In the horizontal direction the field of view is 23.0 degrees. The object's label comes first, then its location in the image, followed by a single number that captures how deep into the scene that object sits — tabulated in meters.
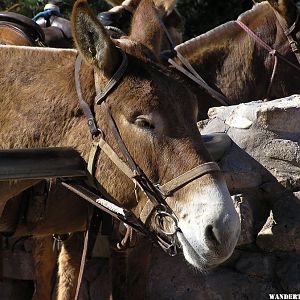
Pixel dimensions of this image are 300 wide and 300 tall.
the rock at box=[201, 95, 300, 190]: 4.45
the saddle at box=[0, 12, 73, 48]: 4.94
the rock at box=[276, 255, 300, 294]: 4.23
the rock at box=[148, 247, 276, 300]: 4.34
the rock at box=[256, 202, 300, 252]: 4.29
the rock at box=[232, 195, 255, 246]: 4.35
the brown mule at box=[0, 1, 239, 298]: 2.87
